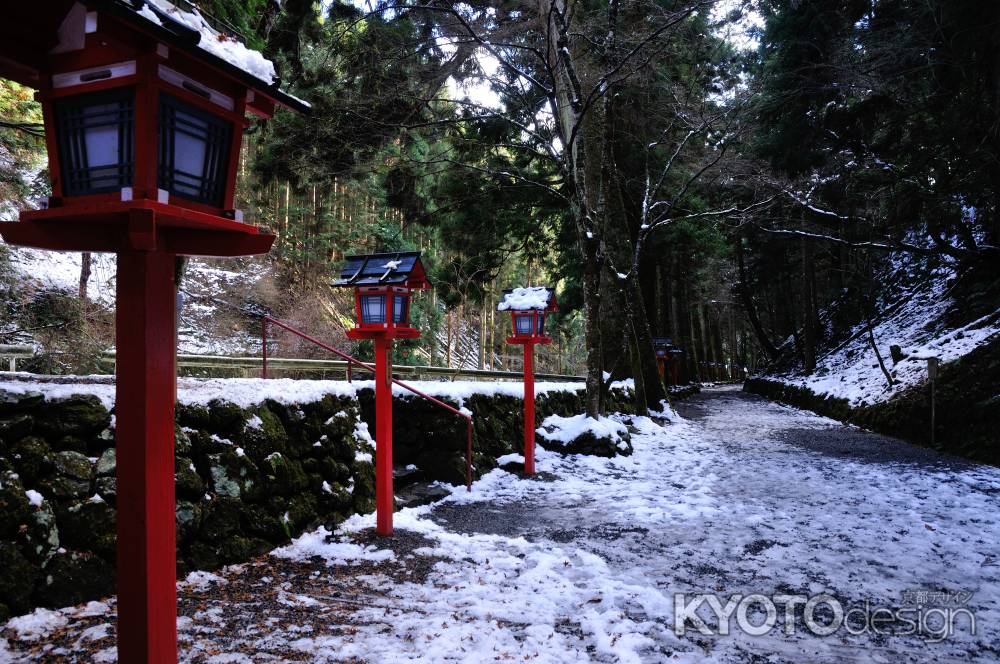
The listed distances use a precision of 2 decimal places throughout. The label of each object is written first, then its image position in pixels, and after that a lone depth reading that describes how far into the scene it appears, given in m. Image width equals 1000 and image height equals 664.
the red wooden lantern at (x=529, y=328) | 8.07
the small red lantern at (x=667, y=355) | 19.83
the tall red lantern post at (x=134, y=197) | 1.96
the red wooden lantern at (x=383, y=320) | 4.98
